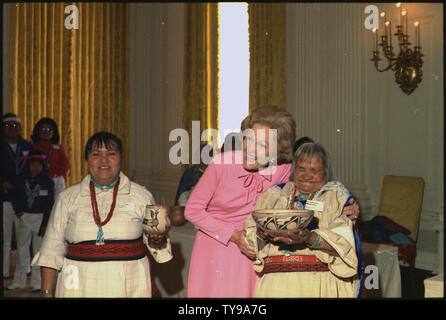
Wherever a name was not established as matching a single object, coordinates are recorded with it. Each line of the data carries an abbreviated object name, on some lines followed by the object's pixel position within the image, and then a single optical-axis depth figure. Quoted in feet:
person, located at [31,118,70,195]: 19.56
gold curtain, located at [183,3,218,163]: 26.48
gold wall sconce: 19.26
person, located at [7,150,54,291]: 16.87
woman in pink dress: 8.42
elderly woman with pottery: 7.33
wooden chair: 17.98
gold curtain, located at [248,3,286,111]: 23.75
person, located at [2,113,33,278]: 17.40
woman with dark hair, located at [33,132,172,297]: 8.07
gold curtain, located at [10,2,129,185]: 27.02
